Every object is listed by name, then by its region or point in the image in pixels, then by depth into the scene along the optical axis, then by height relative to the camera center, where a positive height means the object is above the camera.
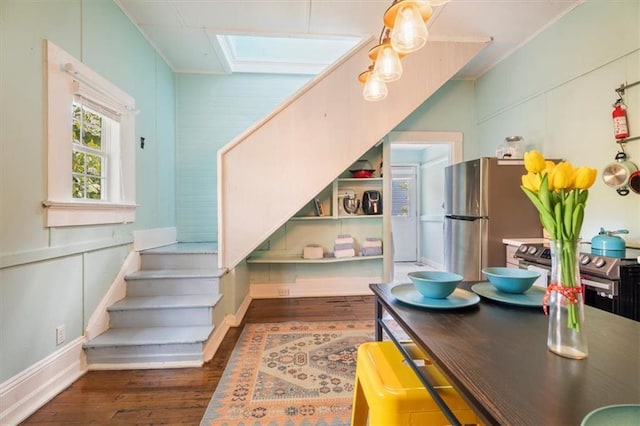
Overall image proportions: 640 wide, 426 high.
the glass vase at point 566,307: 0.71 -0.23
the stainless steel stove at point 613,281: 1.64 -0.40
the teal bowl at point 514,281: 1.16 -0.27
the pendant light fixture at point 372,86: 1.85 +0.80
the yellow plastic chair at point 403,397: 0.98 -0.62
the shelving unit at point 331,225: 3.86 -0.17
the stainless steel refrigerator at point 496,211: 2.81 +0.01
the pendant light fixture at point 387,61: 1.63 +0.84
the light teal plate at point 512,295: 1.07 -0.33
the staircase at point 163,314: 2.25 -0.86
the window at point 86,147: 1.95 +0.53
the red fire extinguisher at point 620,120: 2.14 +0.67
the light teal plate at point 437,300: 1.06 -0.33
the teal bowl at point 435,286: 1.10 -0.28
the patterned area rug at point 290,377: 1.69 -1.15
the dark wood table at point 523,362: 0.54 -0.35
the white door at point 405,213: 6.69 -0.02
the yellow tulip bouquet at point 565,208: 0.71 +0.01
